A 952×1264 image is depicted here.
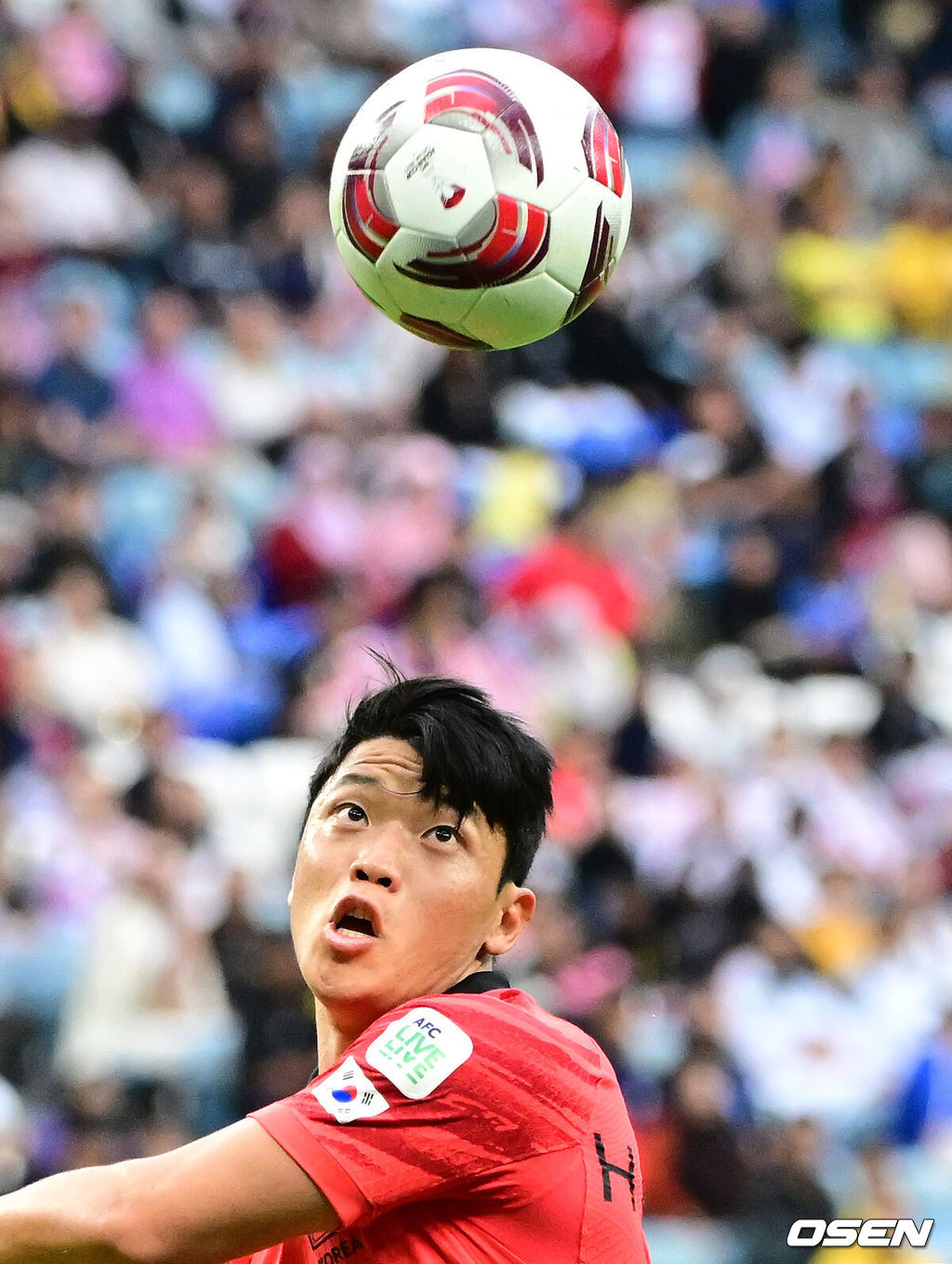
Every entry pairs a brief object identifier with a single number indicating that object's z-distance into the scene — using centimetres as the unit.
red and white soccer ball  775
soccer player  480
